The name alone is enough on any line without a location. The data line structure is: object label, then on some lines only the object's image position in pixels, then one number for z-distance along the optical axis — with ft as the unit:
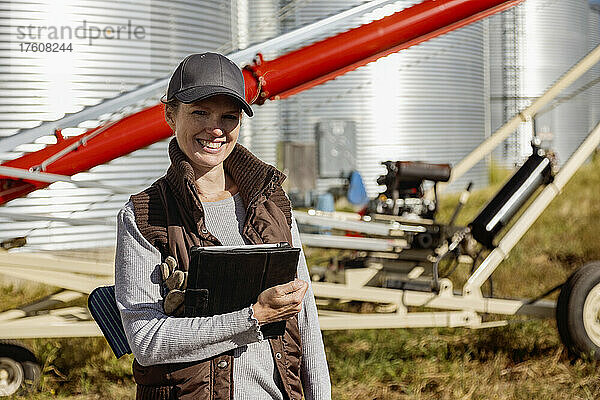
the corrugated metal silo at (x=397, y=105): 48.26
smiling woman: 5.10
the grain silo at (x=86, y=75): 25.86
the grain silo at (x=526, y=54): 67.00
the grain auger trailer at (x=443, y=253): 14.30
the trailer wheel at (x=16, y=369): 13.23
